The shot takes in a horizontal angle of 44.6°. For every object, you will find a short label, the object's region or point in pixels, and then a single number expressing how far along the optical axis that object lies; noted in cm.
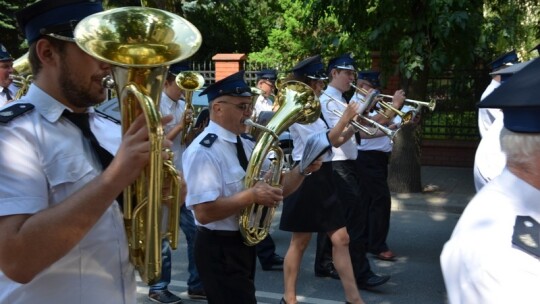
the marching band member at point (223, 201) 339
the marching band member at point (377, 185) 646
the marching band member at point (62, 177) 178
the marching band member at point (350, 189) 563
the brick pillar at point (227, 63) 1306
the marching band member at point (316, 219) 490
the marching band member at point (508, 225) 156
